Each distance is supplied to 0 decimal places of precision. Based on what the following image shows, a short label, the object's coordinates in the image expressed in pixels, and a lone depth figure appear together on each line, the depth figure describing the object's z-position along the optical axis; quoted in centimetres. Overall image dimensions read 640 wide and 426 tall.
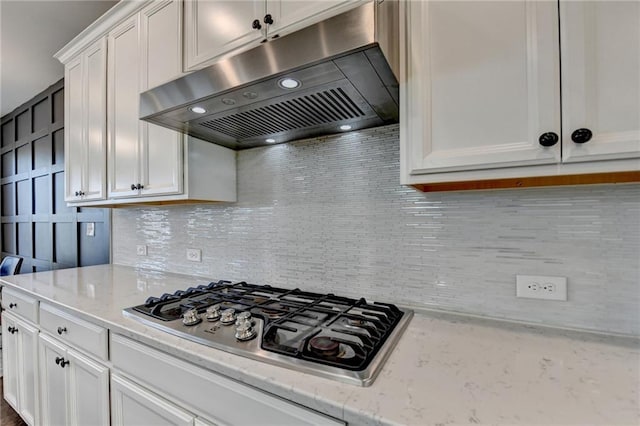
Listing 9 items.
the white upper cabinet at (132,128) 144
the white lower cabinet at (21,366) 160
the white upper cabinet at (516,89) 67
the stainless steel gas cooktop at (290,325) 73
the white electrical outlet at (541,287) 94
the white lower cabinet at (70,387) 117
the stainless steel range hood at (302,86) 78
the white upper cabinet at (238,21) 97
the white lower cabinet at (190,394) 70
